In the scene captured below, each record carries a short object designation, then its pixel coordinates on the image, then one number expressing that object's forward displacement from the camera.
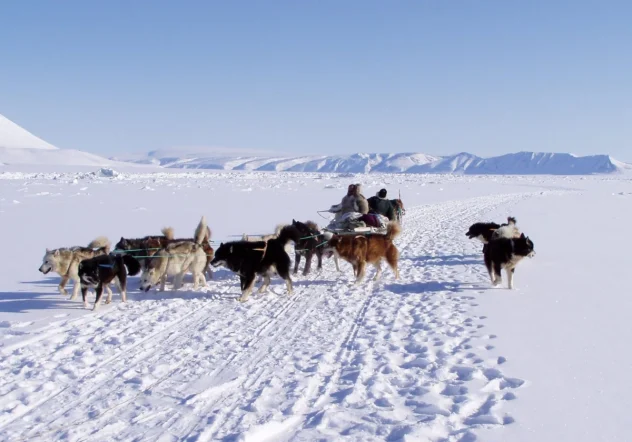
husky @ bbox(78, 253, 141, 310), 7.56
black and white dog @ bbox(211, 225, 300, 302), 8.38
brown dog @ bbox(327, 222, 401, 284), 9.45
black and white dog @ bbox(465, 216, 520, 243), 11.94
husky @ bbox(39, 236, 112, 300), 8.07
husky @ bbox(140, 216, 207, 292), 8.30
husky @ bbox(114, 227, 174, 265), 8.59
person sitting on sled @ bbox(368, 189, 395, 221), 13.56
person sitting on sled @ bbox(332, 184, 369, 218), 12.20
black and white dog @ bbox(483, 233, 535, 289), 8.64
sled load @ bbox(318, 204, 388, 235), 10.77
